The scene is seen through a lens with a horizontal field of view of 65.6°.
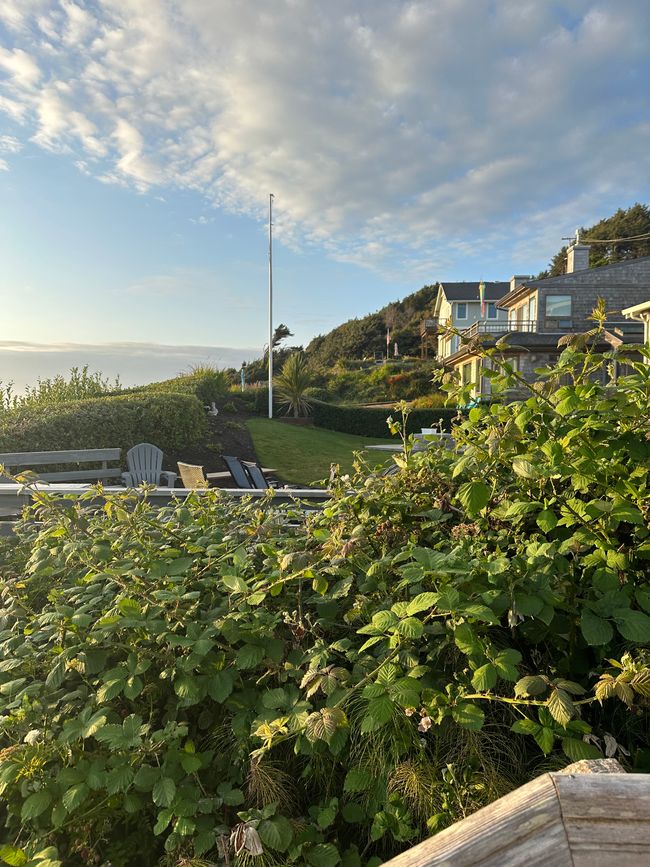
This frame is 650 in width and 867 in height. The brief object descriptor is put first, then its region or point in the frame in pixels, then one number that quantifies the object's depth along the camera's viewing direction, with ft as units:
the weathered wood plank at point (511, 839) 2.03
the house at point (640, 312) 43.16
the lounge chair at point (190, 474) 21.24
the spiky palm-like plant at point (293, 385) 73.67
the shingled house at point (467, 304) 143.74
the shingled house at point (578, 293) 92.53
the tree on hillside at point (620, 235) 162.30
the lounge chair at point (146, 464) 26.53
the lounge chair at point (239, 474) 25.11
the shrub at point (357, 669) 3.71
